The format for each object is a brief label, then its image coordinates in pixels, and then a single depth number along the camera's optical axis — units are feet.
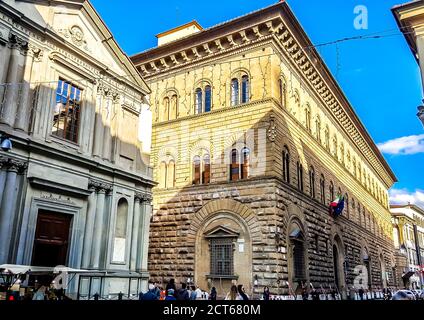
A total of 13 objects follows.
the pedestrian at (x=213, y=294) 65.40
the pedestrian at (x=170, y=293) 39.04
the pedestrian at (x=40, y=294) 37.63
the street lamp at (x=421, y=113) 40.30
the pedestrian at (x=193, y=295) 49.87
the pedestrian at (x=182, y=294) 44.92
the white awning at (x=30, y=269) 38.29
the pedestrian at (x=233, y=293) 64.81
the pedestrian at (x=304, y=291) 72.13
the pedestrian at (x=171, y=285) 47.94
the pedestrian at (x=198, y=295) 55.93
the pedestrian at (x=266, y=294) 63.59
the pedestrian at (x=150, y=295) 35.99
